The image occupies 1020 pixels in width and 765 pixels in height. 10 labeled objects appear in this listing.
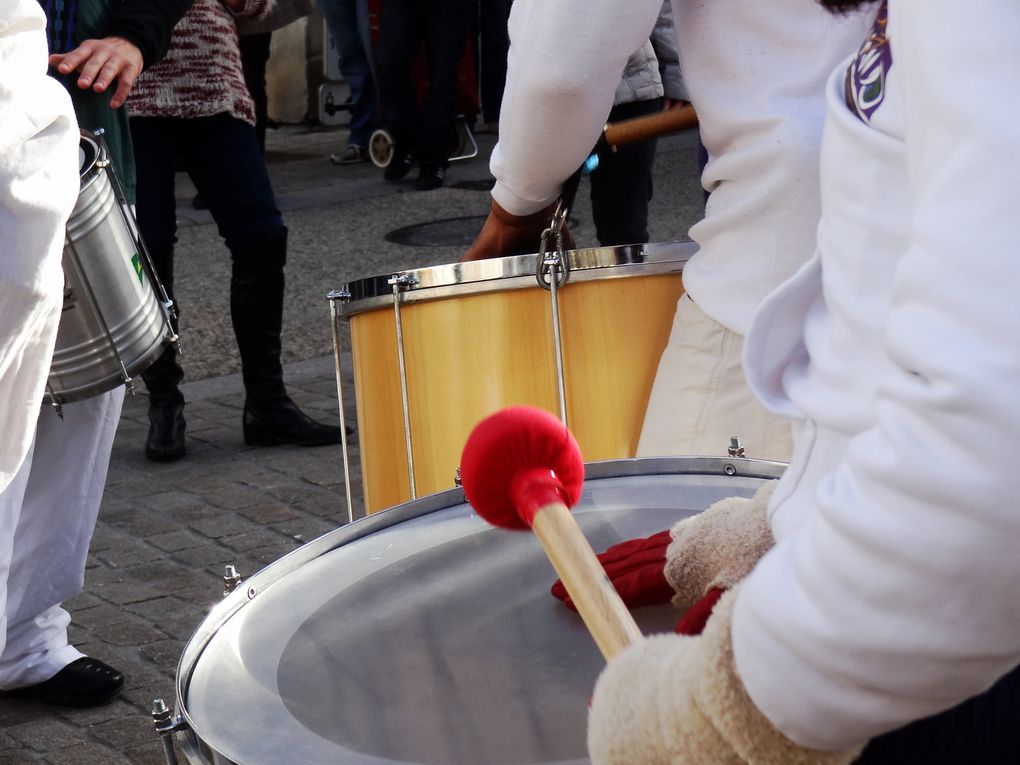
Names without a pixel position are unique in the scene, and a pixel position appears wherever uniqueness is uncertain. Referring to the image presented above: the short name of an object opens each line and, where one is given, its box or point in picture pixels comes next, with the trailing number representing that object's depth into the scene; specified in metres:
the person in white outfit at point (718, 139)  1.74
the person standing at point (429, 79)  7.43
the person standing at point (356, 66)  8.44
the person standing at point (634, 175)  3.95
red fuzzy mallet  1.09
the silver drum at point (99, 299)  2.51
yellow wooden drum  2.16
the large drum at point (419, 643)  1.10
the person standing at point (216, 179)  3.90
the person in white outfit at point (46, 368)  2.03
